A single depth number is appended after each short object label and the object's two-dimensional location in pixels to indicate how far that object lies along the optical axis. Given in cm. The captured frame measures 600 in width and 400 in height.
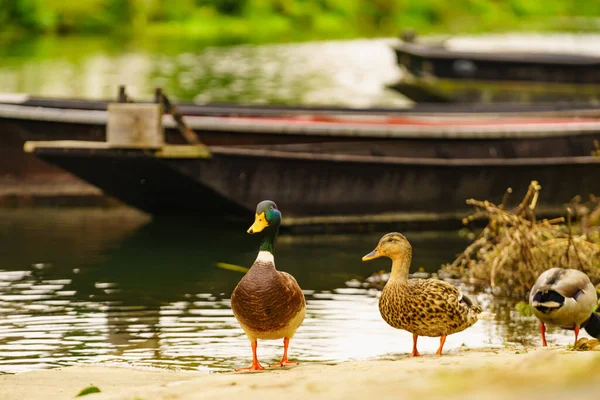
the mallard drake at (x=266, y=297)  1722
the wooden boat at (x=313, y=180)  3189
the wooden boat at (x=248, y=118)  3366
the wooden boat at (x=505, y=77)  6156
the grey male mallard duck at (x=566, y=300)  1870
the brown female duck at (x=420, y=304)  1817
